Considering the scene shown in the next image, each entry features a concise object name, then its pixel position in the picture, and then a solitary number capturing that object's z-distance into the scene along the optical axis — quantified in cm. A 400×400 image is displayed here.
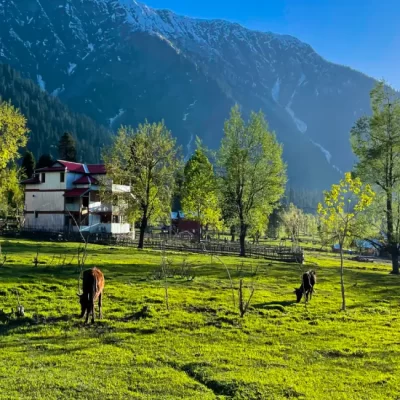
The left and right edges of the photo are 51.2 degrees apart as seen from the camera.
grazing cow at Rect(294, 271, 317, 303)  2180
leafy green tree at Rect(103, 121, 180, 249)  4975
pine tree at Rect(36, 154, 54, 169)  9851
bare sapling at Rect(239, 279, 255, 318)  1702
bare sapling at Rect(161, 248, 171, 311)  1825
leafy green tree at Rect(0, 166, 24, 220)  6831
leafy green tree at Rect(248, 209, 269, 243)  4931
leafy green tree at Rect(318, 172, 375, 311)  2161
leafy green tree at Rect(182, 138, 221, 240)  5872
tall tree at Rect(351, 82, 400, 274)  4028
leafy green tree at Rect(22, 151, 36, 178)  9375
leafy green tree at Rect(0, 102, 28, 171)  3226
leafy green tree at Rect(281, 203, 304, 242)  7994
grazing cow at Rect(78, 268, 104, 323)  1539
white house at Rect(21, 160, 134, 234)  6475
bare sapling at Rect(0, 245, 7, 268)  2582
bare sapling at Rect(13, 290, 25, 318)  1560
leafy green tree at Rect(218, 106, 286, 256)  4850
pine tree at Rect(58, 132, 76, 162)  10319
